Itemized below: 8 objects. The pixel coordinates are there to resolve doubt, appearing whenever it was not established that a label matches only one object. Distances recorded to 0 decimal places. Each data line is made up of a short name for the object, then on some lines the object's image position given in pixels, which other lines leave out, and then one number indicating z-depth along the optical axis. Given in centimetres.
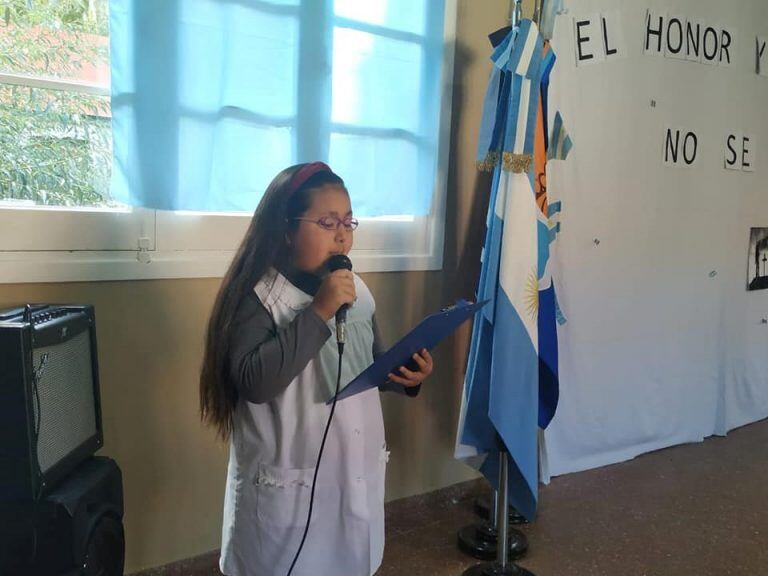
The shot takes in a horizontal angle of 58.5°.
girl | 121
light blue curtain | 159
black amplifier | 110
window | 152
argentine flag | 185
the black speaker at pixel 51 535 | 112
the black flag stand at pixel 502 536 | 192
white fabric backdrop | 258
